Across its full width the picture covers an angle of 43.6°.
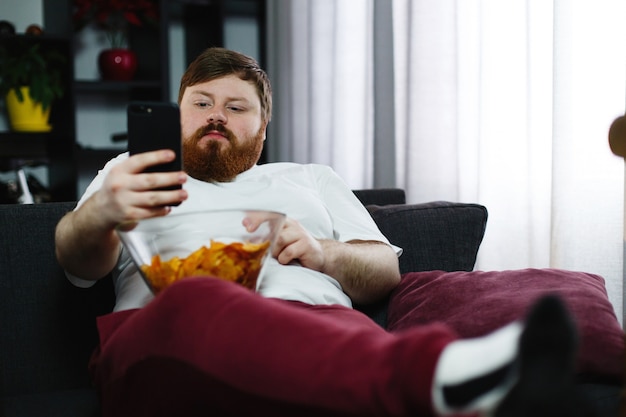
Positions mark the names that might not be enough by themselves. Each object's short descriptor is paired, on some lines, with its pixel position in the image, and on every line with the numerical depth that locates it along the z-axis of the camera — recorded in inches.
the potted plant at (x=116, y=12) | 138.1
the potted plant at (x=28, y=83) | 130.6
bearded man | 28.5
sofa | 57.7
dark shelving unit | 134.4
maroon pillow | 46.7
